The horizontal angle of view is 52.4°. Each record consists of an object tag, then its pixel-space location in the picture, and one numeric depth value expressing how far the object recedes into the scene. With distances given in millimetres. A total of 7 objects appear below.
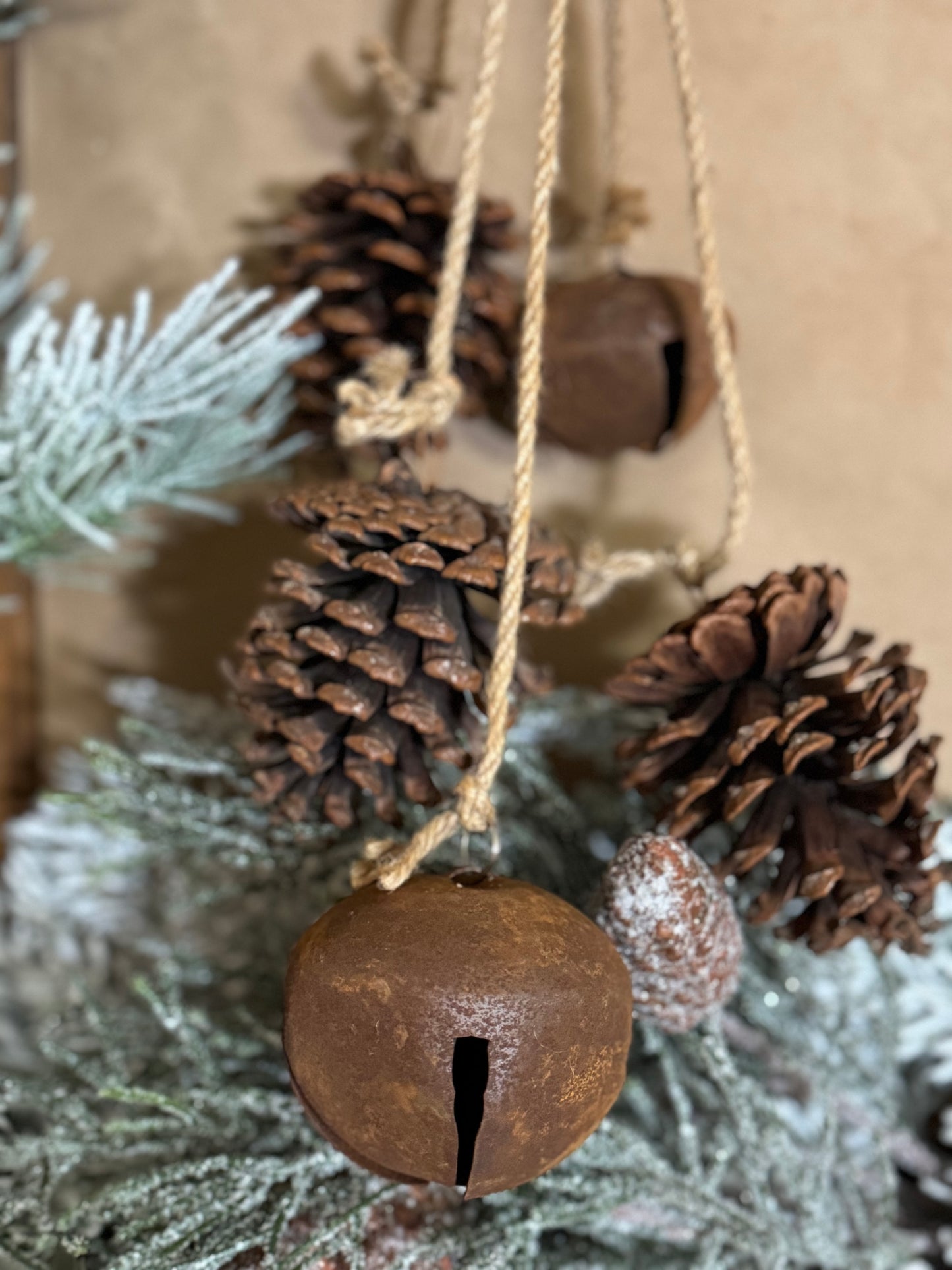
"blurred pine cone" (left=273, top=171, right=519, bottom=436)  596
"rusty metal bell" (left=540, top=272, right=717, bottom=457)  576
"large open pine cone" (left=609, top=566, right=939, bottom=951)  453
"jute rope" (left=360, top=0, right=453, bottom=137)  625
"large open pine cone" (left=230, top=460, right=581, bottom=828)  455
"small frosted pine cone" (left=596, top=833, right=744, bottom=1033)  442
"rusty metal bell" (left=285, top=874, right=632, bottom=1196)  359
